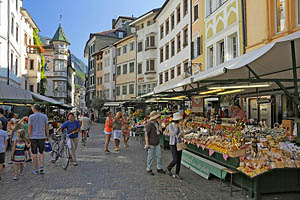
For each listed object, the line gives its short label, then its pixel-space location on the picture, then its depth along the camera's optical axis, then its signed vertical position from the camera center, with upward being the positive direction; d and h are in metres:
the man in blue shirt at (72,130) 9.38 -0.83
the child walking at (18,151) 7.59 -1.24
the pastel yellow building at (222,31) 14.75 +4.20
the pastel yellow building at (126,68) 42.94 +5.88
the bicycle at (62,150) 9.30 -1.56
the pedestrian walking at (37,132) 7.93 -0.76
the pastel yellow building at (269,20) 10.73 +3.54
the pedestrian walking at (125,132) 14.97 -1.44
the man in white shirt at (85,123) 15.53 -1.01
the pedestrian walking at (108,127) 12.88 -1.03
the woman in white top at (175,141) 7.79 -0.99
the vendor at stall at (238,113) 11.52 -0.37
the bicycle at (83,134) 15.38 -1.61
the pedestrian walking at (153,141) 8.41 -1.09
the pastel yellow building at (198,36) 19.29 +4.92
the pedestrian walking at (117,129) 13.27 -1.14
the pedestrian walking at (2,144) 7.11 -1.00
